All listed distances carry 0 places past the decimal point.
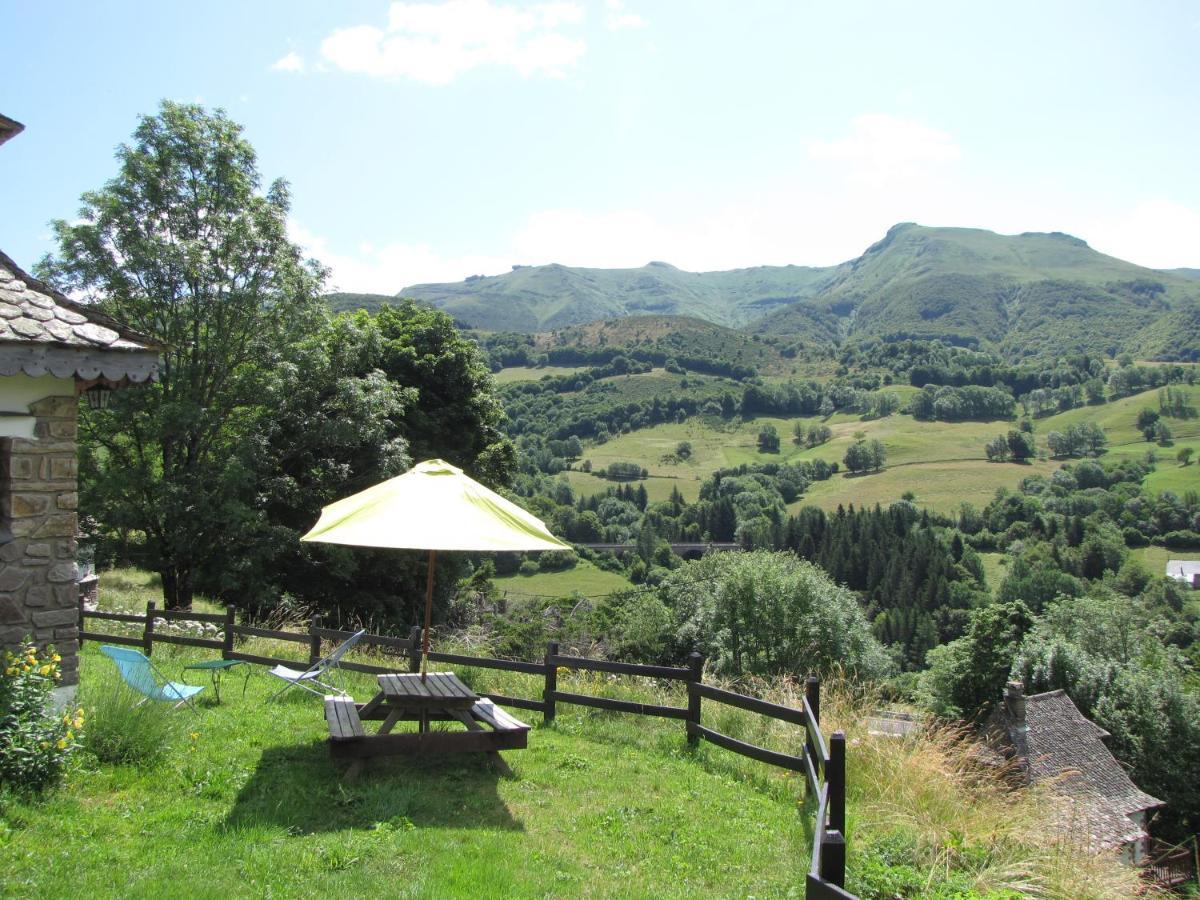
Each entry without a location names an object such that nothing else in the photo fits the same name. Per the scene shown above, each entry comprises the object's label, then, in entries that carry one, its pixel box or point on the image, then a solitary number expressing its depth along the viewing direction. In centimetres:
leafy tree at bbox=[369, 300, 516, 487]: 2342
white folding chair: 752
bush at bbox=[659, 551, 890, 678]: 3138
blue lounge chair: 659
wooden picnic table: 593
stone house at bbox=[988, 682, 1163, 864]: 1920
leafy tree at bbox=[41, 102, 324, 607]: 1485
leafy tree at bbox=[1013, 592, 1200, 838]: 2684
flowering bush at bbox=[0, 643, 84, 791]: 487
